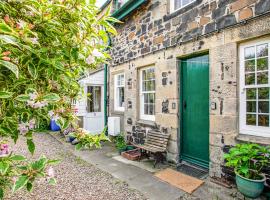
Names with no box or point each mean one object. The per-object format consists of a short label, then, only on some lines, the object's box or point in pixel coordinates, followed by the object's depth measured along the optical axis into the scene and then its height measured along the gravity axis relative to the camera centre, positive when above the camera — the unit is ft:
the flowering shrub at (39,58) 3.56 +0.82
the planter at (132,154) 18.16 -5.70
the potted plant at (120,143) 20.37 -5.55
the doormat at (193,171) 14.17 -5.86
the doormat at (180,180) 12.47 -5.96
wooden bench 16.31 -4.36
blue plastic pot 33.45 -5.25
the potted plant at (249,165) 10.03 -3.91
